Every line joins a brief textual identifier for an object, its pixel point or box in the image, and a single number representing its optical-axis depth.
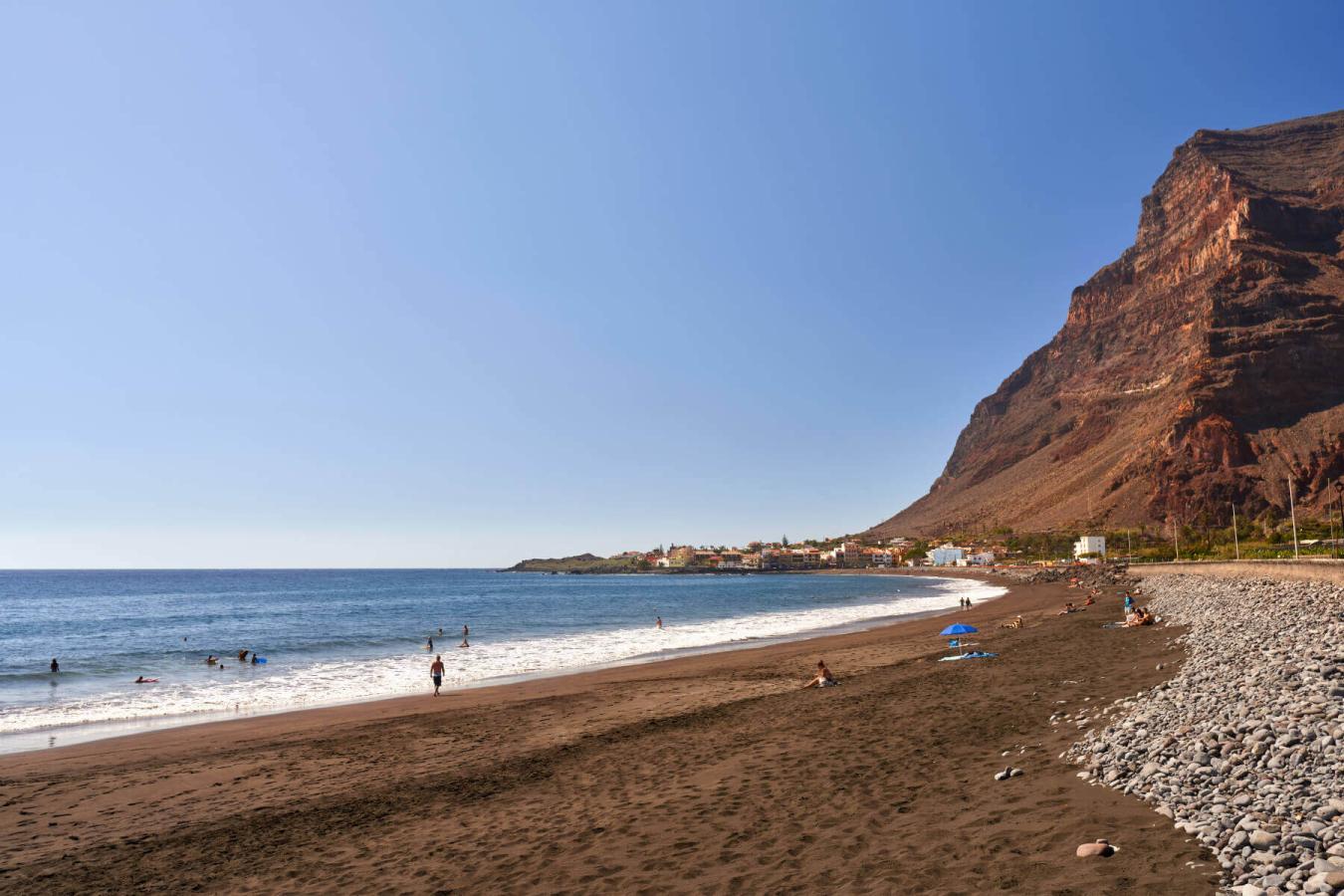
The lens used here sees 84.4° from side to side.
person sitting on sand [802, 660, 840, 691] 23.30
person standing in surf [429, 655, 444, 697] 28.70
